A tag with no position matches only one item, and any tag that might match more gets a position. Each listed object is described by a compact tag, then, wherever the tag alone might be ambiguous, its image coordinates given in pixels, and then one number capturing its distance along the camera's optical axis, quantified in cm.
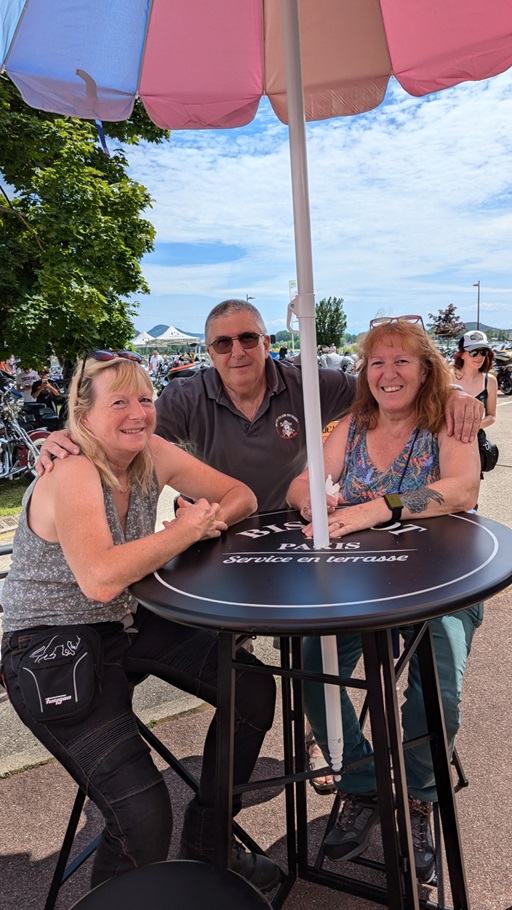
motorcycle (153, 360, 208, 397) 2232
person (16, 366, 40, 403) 1220
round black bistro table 124
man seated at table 262
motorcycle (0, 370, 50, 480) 794
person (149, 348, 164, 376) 3300
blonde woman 155
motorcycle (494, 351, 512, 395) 1838
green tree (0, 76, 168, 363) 902
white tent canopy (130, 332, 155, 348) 4926
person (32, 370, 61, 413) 1284
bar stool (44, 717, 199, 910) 176
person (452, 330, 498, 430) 540
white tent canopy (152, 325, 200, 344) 5003
